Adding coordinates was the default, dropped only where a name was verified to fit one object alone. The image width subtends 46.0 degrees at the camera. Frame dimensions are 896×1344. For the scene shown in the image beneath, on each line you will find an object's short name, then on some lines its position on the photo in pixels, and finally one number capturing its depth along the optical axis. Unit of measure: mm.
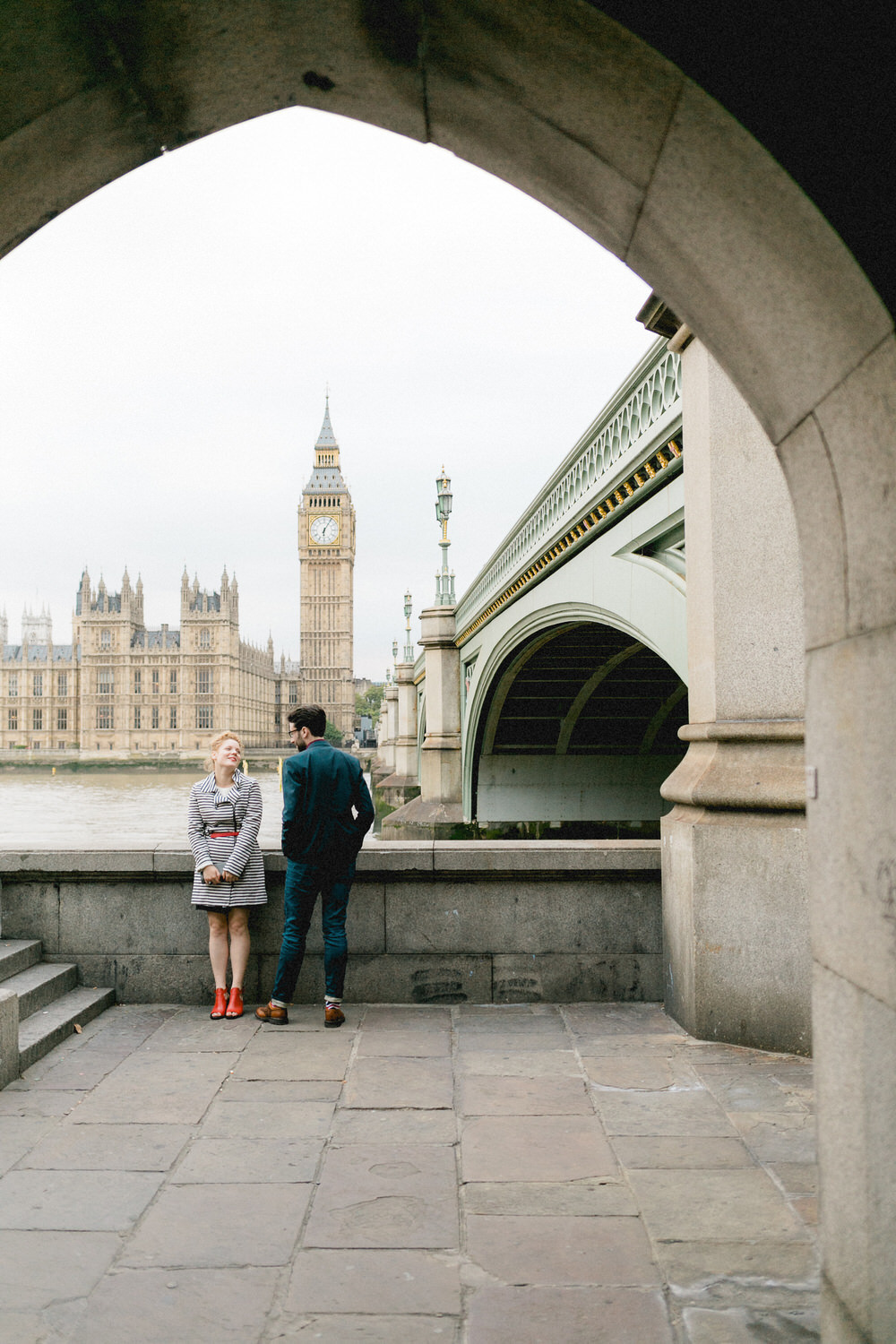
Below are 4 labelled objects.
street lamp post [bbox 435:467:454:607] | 21922
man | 4754
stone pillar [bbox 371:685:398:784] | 50281
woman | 4855
